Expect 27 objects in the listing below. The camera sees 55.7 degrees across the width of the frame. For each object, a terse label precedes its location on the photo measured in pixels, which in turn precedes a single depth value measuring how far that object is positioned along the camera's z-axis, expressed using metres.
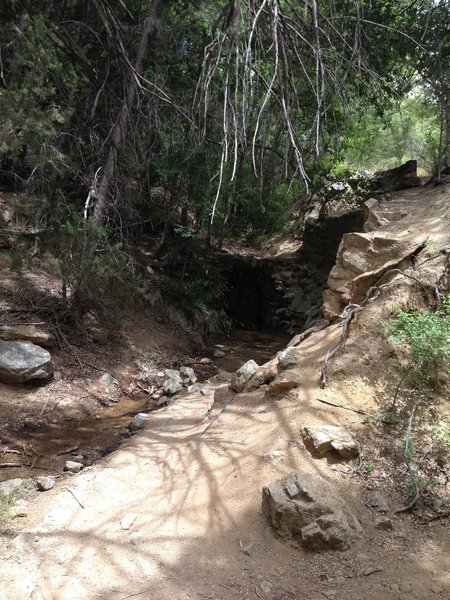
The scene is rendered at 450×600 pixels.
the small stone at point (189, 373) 8.03
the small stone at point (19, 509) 3.50
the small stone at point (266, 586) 2.59
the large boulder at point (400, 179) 9.71
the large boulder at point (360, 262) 5.50
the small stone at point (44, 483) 4.02
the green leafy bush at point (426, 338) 3.65
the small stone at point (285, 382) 4.52
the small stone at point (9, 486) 3.87
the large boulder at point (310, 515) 2.81
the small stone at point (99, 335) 7.96
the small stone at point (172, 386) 7.20
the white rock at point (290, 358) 4.91
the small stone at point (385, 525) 2.94
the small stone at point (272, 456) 3.61
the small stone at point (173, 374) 7.68
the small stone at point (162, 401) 6.76
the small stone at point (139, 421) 5.63
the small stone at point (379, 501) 3.07
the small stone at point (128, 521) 3.33
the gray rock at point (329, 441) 3.46
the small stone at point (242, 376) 5.50
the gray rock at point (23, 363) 6.12
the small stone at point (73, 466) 4.54
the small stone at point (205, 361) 9.29
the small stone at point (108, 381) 7.10
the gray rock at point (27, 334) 6.53
